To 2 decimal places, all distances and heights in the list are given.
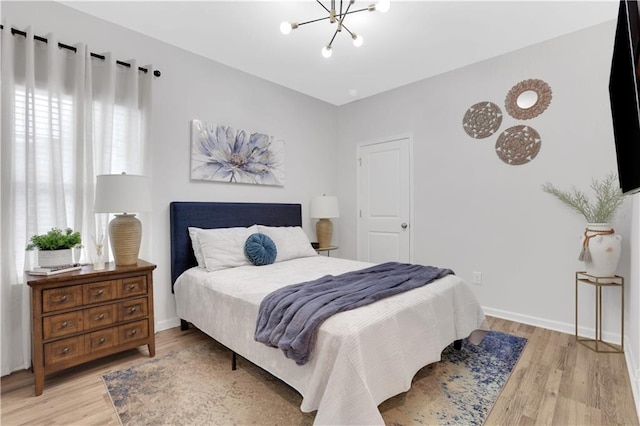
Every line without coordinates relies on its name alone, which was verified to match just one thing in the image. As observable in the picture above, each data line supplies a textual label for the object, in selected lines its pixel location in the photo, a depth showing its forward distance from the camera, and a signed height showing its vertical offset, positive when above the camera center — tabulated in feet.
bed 4.78 -2.30
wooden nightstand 6.44 -2.34
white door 13.23 +0.38
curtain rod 7.21 +4.12
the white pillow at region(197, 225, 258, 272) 9.17 -1.13
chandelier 6.68 +4.60
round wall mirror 9.84 +3.55
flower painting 10.53 +2.02
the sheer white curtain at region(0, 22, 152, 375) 7.09 +1.51
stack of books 6.72 -1.29
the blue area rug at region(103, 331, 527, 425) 5.71 -3.73
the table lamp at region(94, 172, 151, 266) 7.57 +0.12
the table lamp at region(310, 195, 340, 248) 13.66 -0.17
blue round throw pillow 9.70 -1.22
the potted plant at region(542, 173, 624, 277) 8.03 -0.33
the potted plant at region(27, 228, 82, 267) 7.01 -0.78
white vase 7.99 -1.04
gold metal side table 8.13 -2.80
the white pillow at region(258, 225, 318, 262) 10.79 -1.13
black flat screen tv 3.58 +1.53
